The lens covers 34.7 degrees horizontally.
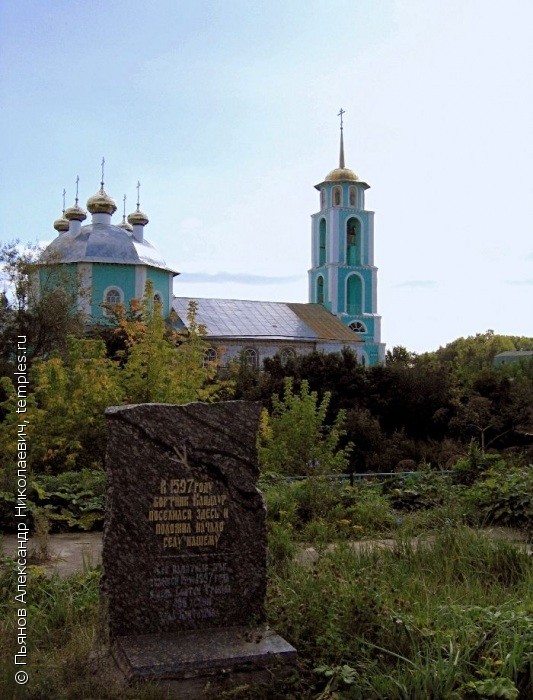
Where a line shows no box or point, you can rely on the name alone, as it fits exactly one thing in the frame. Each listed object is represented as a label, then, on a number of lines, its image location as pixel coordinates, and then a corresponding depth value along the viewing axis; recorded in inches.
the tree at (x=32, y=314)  1042.7
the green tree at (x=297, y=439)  456.1
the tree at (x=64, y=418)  414.6
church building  1720.0
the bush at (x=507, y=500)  317.2
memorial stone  189.3
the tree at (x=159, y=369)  438.3
